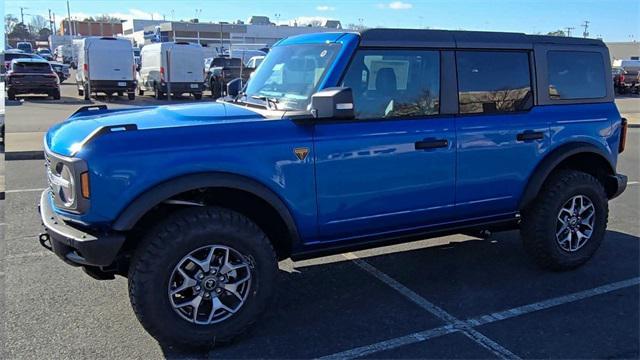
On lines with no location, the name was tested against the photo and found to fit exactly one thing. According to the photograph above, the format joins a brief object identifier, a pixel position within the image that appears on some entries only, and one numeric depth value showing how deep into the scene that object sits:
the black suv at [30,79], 21.27
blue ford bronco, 3.26
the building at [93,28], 107.19
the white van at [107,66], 21.84
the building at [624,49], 71.28
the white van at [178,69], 22.80
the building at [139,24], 96.44
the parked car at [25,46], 57.66
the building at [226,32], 76.73
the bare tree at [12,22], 81.31
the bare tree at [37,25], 112.80
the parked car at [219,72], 24.28
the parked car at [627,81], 31.69
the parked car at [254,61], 23.42
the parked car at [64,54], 57.65
